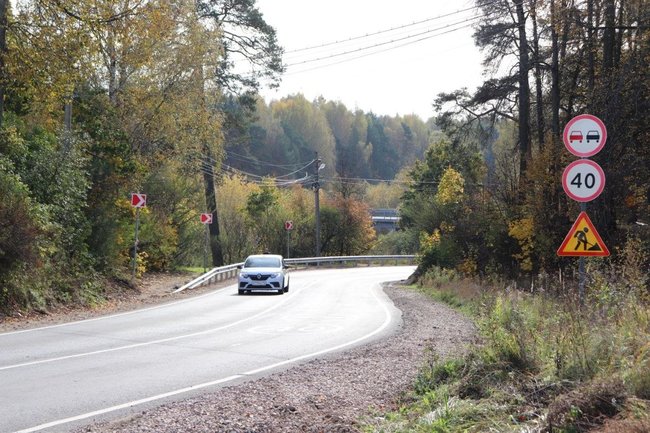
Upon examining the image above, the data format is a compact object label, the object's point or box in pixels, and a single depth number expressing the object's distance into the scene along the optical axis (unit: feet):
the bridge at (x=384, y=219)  378.53
